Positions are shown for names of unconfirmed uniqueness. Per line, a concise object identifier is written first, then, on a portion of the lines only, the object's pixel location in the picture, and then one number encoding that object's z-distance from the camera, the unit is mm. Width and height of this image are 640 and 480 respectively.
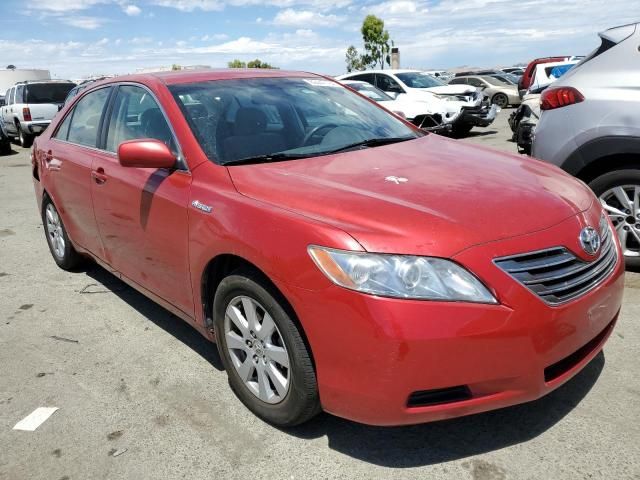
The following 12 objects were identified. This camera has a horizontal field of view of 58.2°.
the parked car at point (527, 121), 6648
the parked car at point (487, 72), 31438
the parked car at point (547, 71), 12750
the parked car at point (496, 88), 23352
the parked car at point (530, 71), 14617
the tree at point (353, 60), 47312
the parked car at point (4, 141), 15562
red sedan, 2059
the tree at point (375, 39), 45406
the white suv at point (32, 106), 16562
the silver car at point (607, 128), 4008
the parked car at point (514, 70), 40331
